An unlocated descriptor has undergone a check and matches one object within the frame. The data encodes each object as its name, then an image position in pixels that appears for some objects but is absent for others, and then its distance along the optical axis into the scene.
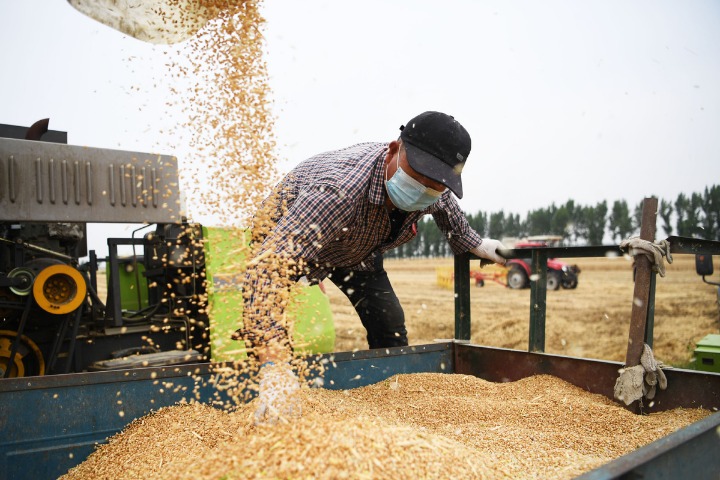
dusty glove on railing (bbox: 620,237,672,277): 2.24
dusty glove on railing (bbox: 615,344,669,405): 2.22
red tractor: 14.45
